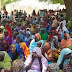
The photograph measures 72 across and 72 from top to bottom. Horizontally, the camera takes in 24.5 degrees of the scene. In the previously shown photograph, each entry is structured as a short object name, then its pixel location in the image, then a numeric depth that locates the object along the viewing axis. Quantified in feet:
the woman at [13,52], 14.79
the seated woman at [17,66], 10.98
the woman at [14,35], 20.09
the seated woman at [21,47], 15.47
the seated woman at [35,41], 18.18
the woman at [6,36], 18.64
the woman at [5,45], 15.01
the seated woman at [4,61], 12.74
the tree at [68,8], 27.97
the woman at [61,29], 23.43
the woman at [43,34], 21.38
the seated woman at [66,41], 18.31
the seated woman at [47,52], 15.13
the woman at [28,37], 21.61
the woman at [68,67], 11.18
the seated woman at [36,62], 13.06
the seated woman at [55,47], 15.24
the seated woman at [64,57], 13.08
